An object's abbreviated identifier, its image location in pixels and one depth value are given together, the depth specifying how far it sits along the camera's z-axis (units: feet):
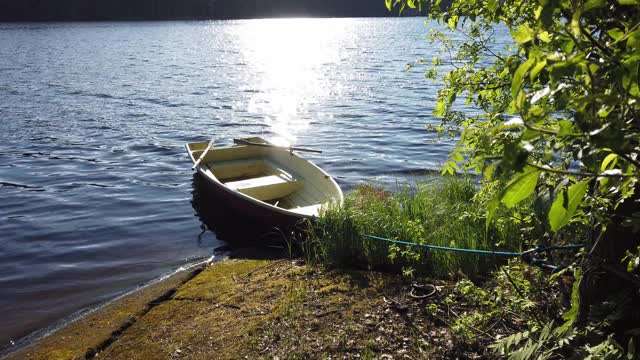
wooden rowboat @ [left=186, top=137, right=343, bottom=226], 33.47
